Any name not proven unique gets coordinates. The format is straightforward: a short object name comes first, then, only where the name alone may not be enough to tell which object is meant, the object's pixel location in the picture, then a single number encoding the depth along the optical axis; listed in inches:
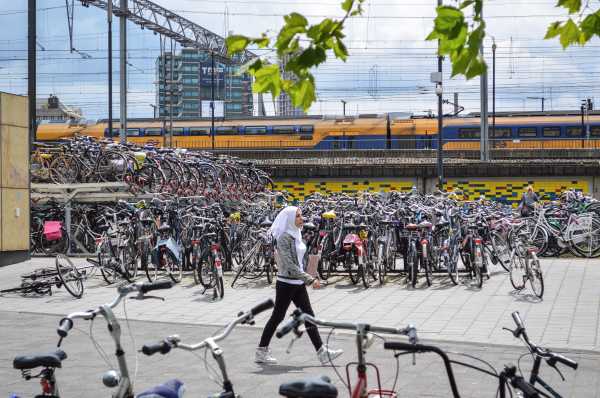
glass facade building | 5329.7
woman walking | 359.3
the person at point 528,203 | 922.7
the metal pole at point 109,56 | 1372.5
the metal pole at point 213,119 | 1852.9
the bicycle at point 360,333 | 158.2
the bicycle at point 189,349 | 151.2
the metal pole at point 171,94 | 1702.8
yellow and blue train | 1824.6
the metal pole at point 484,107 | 1284.3
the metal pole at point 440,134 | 1173.9
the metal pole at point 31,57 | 856.3
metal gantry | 1429.7
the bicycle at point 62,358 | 174.7
